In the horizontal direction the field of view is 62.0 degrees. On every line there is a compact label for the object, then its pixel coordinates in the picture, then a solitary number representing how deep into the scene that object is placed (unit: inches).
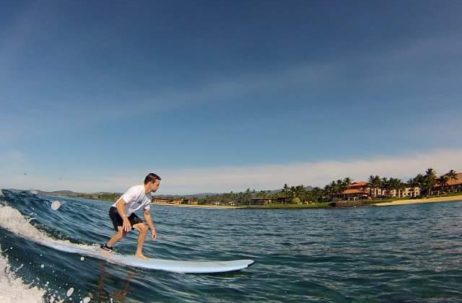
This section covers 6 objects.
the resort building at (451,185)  6416.8
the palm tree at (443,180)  6446.4
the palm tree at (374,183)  7066.9
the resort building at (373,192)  6904.5
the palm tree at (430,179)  6333.7
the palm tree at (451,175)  6518.2
